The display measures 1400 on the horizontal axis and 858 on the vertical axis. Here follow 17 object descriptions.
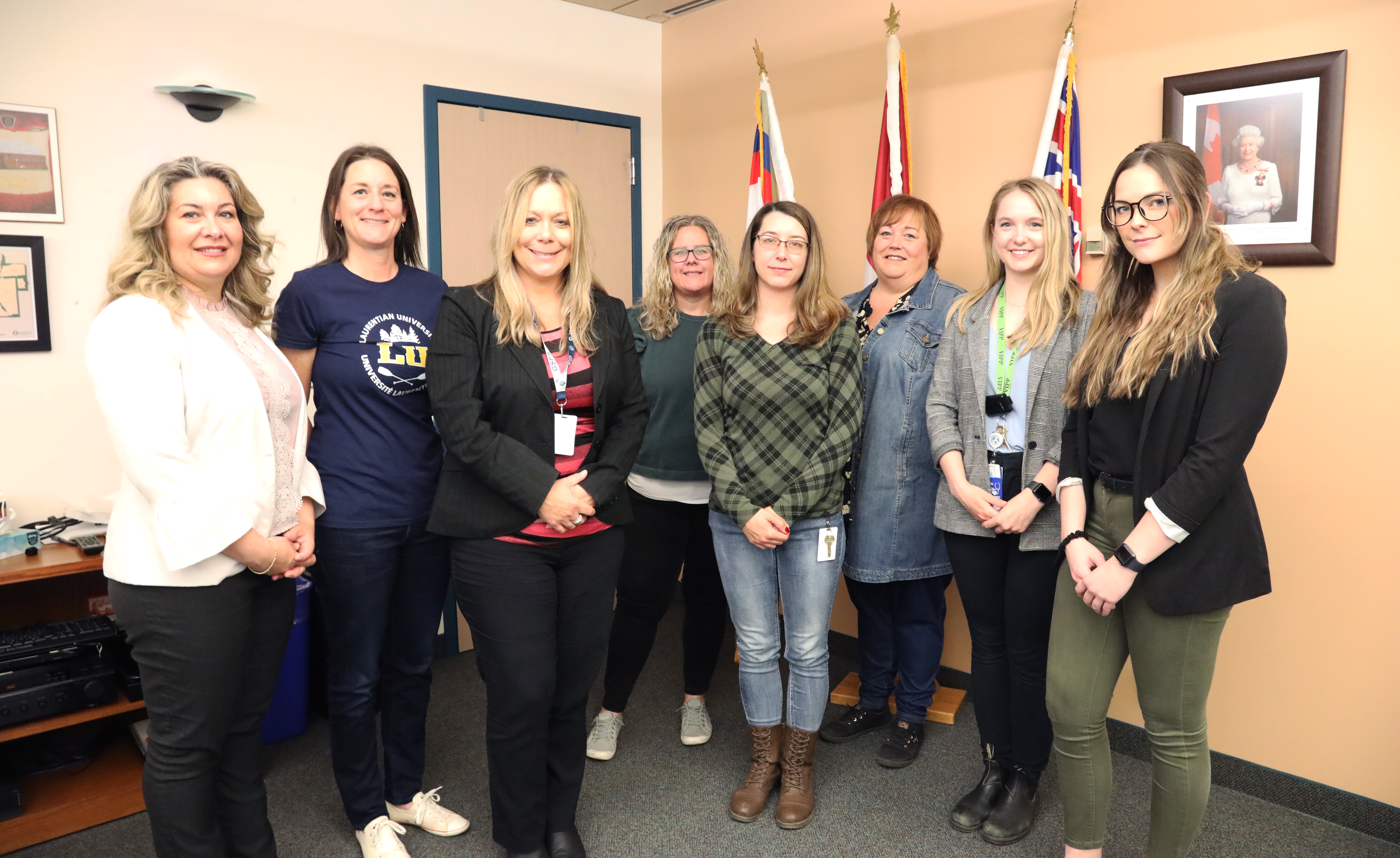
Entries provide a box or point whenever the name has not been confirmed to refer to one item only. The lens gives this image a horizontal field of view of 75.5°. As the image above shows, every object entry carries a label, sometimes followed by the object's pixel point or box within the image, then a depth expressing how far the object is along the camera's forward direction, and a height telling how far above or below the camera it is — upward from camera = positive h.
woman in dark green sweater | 2.63 -0.41
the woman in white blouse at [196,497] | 1.66 -0.29
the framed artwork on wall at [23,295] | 2.73 +0.16
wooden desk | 2.39 -1.23
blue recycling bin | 2.93 -1.11
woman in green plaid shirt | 2.34 -0.27
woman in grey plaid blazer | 2.23 -0.30
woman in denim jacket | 2.65 -0.39
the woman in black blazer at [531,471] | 2.00 -0.28
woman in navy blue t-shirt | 2.07 -0.22
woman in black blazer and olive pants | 1.71 -0.27
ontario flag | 2.87 +0.63
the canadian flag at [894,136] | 3.26 +0.76
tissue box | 2.53 -0.55
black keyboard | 2.40 -0.80
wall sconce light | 3.00 +0.83
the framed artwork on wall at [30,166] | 2.71 +0.55
